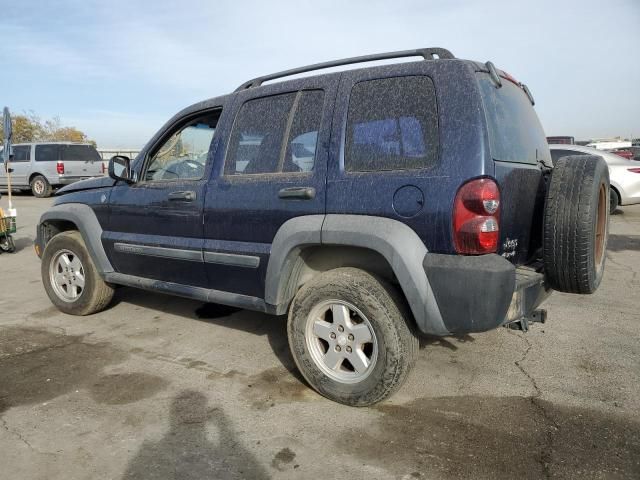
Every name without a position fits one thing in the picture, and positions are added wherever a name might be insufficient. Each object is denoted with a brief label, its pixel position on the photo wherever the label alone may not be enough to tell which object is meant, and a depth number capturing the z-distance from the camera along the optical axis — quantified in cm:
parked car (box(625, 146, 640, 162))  1733
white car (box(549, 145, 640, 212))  1003
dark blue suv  256
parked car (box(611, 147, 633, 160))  1757
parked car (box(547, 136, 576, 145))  1393
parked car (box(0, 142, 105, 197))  1662
